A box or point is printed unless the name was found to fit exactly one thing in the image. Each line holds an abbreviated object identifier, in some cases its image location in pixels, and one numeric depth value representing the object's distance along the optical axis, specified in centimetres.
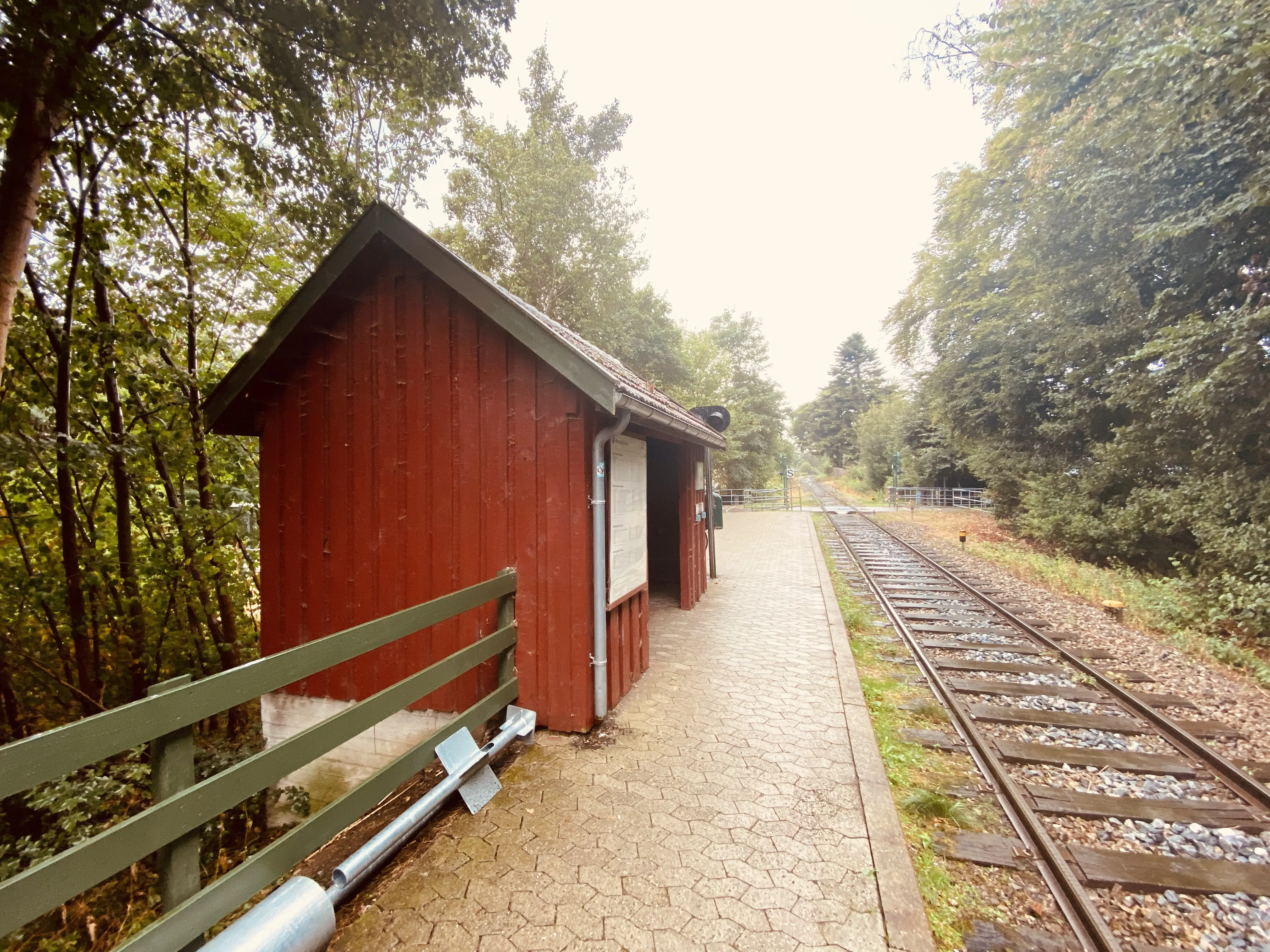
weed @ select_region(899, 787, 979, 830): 310
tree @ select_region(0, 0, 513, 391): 328
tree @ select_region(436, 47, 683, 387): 1555
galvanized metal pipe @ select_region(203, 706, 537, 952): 179
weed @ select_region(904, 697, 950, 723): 447
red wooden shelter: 390
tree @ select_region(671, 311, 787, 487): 3055
